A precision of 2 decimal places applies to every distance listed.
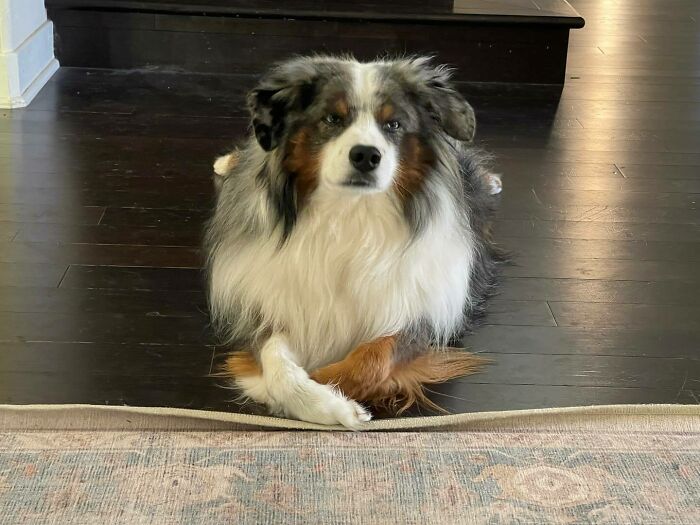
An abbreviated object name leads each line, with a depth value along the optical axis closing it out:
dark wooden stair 4.44
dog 2.12
